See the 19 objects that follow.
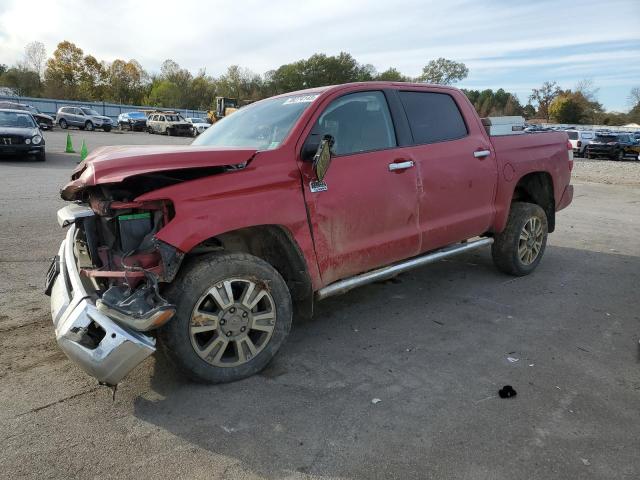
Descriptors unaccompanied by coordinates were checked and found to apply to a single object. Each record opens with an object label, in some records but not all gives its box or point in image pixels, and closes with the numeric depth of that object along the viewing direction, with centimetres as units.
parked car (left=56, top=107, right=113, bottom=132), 3659
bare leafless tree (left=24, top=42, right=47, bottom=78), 7207
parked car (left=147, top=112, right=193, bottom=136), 3722
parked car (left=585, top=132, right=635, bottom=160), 2703
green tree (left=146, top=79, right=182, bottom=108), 7594
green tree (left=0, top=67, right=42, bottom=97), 6694
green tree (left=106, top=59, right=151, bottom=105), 7719
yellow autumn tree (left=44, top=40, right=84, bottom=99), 7294
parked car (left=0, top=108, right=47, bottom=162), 1459
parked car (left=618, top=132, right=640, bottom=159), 2700
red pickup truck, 288
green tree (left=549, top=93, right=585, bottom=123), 7125
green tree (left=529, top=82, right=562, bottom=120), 7706
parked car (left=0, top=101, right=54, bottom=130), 3315
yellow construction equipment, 3812
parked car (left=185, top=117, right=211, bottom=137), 3762
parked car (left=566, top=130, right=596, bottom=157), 2828
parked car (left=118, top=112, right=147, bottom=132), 4053
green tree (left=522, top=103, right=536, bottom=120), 8031
